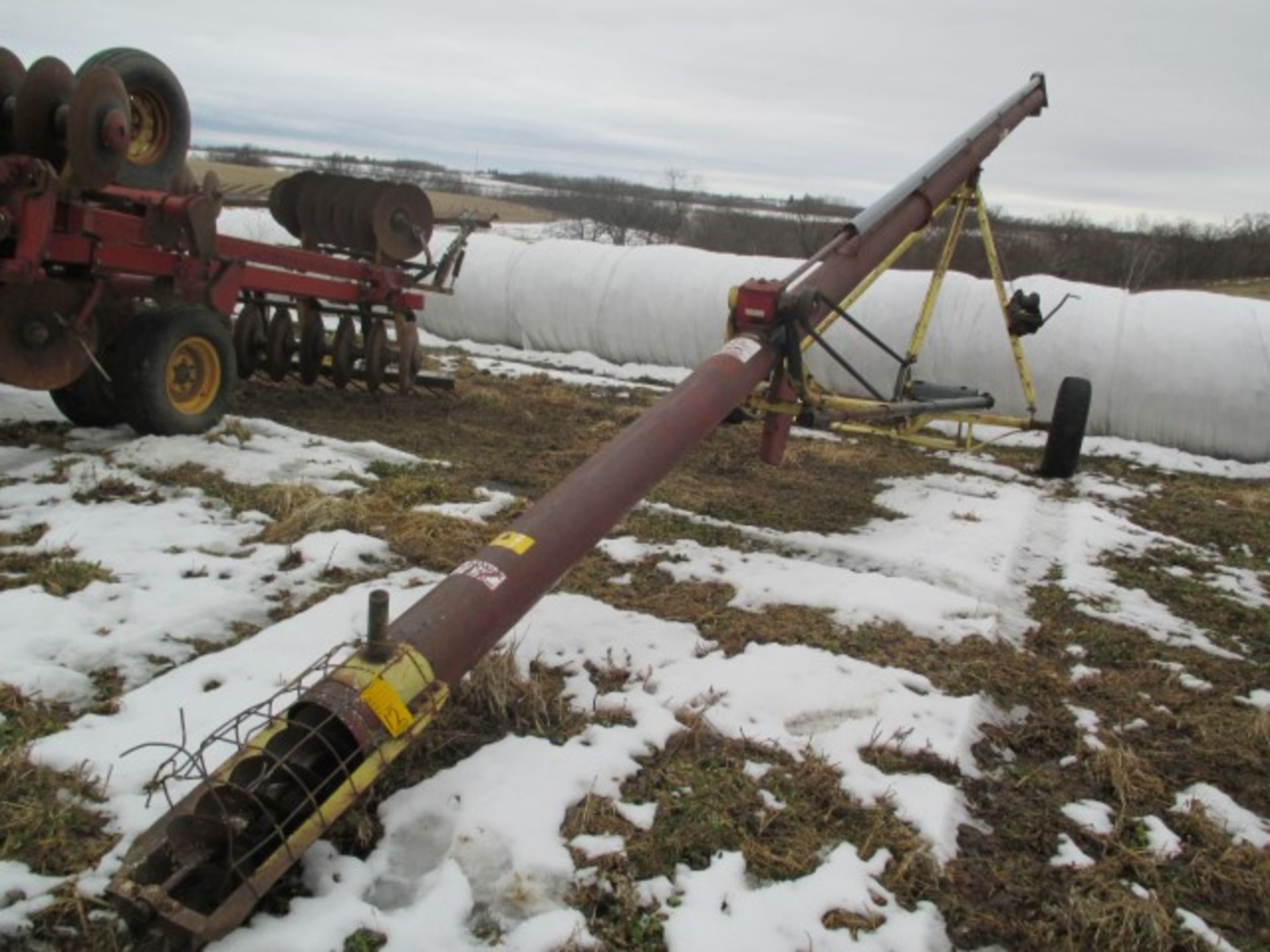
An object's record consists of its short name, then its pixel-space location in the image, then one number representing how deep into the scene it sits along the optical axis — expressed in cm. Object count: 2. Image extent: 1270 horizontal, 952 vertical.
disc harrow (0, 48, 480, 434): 526
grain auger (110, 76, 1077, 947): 222
